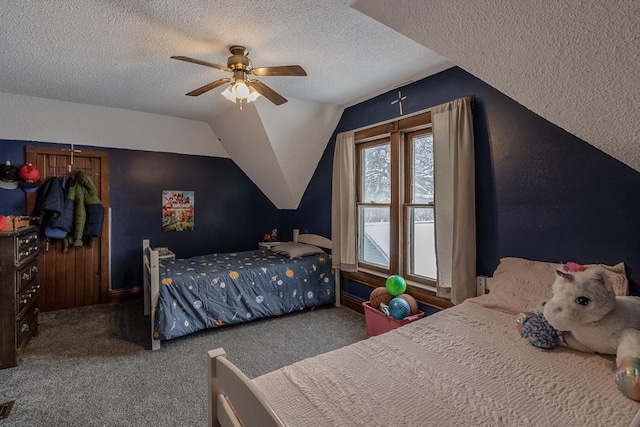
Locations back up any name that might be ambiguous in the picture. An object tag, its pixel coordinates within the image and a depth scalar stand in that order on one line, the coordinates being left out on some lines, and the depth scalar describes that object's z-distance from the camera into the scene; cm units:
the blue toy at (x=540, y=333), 142
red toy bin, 258
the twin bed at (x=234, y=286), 270
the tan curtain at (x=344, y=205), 346
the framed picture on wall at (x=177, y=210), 423
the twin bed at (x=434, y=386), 96
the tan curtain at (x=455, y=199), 231
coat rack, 357
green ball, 277
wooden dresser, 230
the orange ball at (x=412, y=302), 267
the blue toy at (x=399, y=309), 255
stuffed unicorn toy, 131
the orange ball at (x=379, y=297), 279
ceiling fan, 201
